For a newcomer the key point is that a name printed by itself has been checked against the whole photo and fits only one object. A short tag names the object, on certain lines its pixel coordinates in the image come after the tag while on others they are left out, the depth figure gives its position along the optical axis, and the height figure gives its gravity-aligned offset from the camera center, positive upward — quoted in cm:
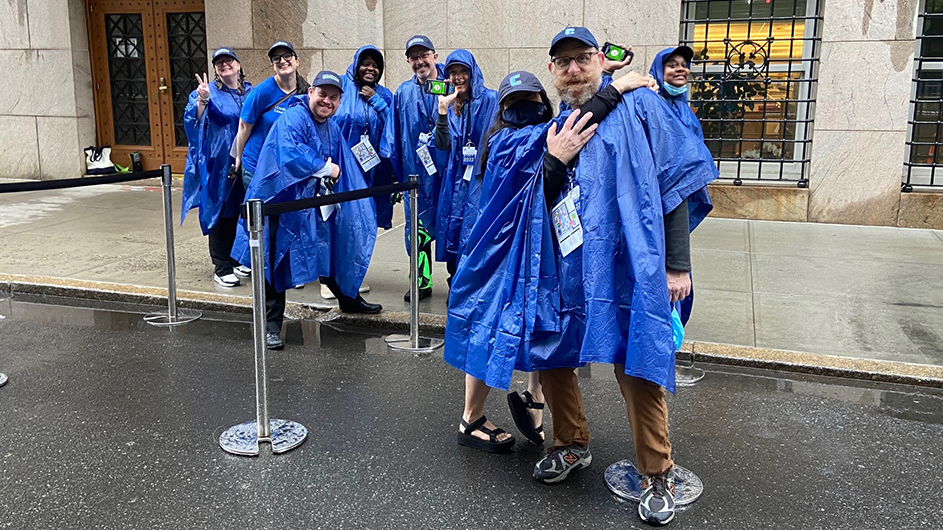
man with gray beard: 291 -44
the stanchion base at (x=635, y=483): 335 -150
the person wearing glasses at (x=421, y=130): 579 -14
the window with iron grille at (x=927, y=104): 895 +9
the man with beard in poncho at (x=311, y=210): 509 -64
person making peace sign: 650 -35
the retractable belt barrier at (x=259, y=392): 369 -127
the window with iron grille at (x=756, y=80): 935 +33
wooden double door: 1152 +51
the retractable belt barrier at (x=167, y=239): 541 -88
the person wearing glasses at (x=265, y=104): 579 +3
